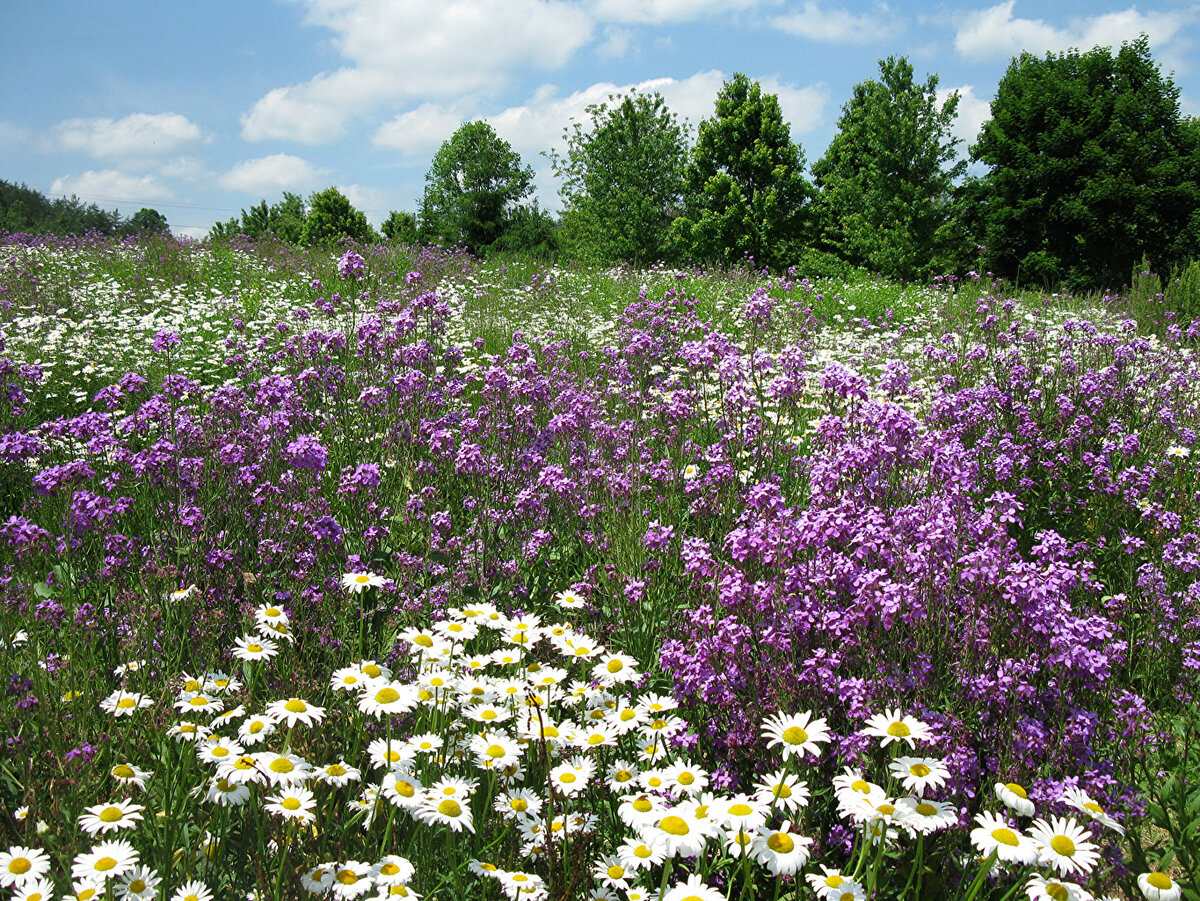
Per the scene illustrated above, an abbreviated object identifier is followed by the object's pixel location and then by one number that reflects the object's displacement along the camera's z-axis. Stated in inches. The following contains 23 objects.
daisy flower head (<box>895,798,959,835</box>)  28.9
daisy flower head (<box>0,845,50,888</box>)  27.8
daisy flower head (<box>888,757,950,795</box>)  30.0
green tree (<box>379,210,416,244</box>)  1615.4
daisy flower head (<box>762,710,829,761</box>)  31.3
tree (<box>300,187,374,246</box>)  1545.8
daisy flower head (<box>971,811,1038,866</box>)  27.9
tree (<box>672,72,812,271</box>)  973.3
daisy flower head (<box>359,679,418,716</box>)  32.9
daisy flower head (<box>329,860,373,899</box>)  28.7
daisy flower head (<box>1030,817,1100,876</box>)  27.9
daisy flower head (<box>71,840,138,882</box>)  27.5
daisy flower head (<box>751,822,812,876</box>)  28.3
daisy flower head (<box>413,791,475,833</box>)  30.9
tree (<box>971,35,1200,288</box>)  868.3
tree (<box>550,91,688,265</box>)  1103.8
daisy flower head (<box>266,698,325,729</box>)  32.9
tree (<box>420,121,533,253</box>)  1529.5
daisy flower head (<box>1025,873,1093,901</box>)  27.9
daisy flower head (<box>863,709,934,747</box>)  30.8
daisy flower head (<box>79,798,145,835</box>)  29.8
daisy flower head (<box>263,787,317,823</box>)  30.6
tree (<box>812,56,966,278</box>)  815.8
